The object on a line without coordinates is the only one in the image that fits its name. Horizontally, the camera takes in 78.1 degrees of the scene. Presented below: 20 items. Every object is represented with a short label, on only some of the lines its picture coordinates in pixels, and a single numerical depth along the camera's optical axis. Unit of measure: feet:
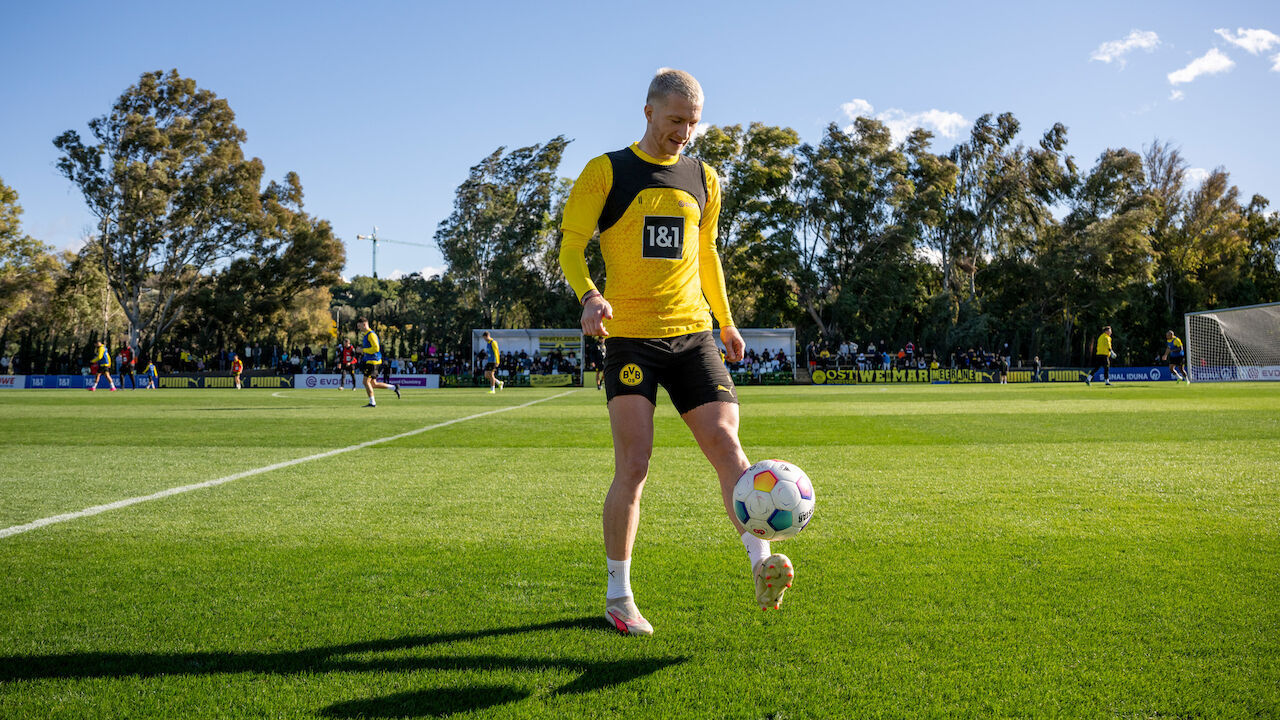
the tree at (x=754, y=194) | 147.54
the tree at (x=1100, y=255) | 148.15
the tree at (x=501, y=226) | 166.50
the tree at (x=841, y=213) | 151.12
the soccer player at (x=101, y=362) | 100.17
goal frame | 105.70
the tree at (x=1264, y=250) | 168.96
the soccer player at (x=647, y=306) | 10.96
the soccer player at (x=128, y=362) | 120.94
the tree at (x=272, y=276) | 165.17
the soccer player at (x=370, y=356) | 64.49
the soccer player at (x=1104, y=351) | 90.53
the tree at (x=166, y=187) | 148.15
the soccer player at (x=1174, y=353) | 98.17
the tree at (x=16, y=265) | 159.53
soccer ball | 10.37
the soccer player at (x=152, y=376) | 118.97
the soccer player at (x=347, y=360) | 105.29
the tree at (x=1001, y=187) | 156.76
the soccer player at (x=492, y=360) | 93.47
